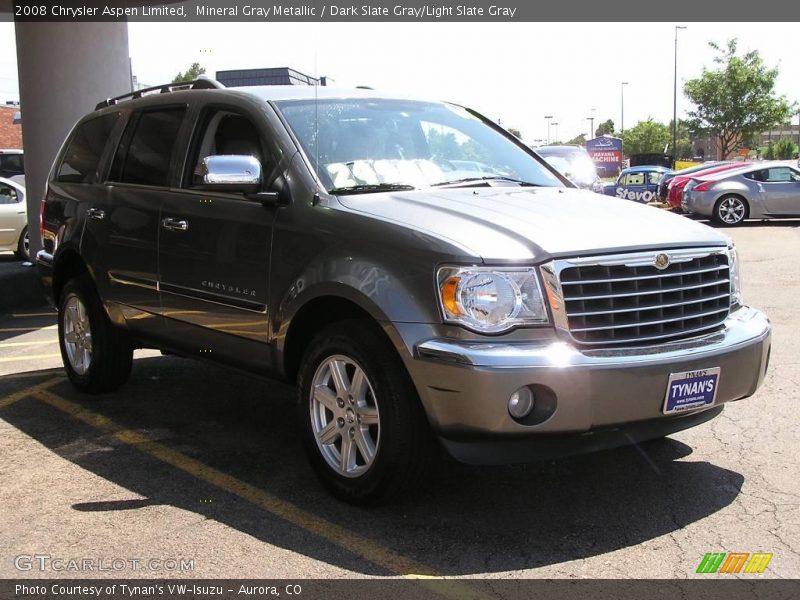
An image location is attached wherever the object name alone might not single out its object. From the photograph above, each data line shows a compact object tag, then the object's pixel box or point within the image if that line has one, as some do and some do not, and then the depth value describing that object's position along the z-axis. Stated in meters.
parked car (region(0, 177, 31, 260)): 15.38
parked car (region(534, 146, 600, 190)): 14.50
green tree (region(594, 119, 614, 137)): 143.50
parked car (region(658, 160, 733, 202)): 25.08
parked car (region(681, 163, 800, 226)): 19.86
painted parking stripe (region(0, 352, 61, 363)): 7.91
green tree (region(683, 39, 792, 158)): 46.88
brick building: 59.66
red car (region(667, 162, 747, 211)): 22.28
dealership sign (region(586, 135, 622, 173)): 57.34
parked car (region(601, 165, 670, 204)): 28.91
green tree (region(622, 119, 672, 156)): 96.19
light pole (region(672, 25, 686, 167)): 54.14
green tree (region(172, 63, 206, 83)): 59.81
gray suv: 3.69
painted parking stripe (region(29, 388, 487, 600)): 3.52
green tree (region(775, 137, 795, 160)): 84.00
